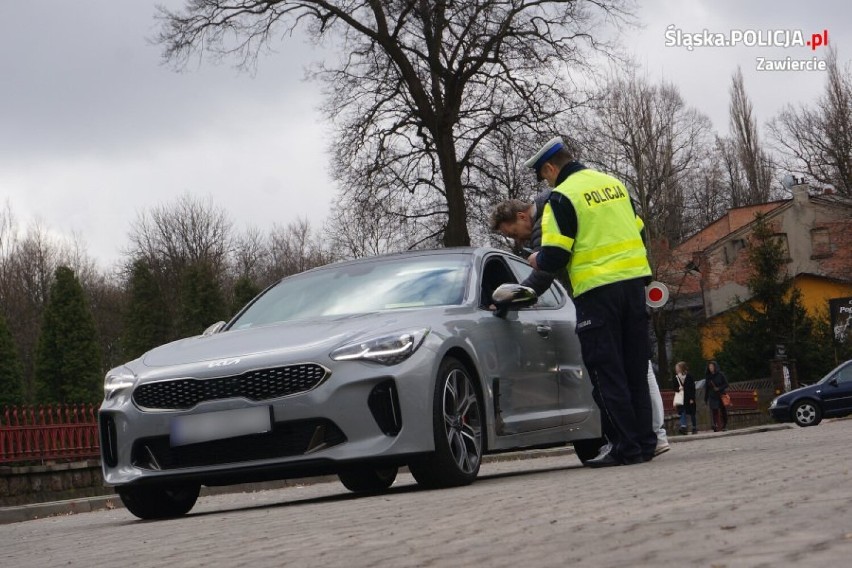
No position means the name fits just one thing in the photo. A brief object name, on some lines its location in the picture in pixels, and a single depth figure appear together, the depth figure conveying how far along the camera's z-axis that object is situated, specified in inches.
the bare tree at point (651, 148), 2491.4
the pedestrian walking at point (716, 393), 1497.3
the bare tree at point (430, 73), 1301.7
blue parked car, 1385.3
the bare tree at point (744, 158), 3481.8
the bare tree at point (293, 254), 3457.2
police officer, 362.3
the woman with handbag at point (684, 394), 1450.5
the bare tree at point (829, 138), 2182.6
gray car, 314.0
